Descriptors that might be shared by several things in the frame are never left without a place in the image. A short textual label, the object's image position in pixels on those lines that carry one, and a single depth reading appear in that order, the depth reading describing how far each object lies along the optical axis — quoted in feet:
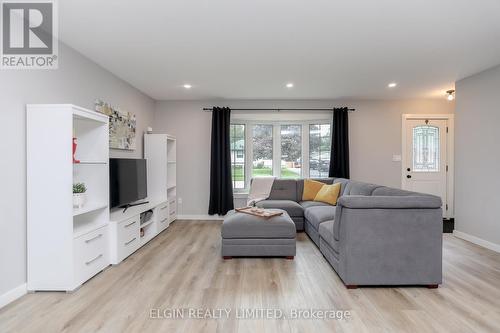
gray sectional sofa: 7.91
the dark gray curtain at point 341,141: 17.21
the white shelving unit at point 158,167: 15.40
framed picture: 11.85
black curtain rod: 17.60
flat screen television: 11.26
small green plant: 8.34
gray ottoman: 10.36
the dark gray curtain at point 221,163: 17.10
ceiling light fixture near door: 15.29
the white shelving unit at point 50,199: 7.75
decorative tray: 10.67
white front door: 17.56
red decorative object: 8.59
